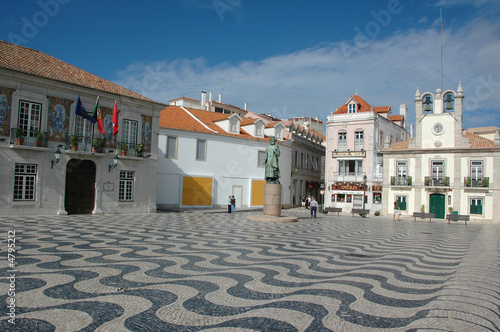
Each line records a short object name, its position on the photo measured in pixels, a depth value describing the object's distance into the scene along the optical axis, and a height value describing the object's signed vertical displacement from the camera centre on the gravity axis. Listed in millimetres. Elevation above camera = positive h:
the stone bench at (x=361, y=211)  32500 -1987
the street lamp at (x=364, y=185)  38556 +158
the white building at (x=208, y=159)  31719 +2029
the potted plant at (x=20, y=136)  20438 +2098
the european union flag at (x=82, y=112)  21294 +3608
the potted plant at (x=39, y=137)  21062 +2110
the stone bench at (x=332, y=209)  33156 -1957
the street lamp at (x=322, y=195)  41703 -1277
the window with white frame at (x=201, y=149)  33500 +2813
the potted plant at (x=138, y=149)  25438 +1984
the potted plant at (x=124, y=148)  24727 +1963
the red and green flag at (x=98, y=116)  22114 +3513
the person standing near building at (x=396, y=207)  31867 -1653
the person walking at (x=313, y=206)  28023 -1458
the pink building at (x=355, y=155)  40156 +3322
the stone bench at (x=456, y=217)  27909 -1956
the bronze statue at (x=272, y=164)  21875 +1122
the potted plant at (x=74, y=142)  22516 +2064
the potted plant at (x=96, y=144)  23438 +2059
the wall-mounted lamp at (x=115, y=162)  24000 +1041
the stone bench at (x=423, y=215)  29300 -1938
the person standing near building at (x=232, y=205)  29609 -1669
